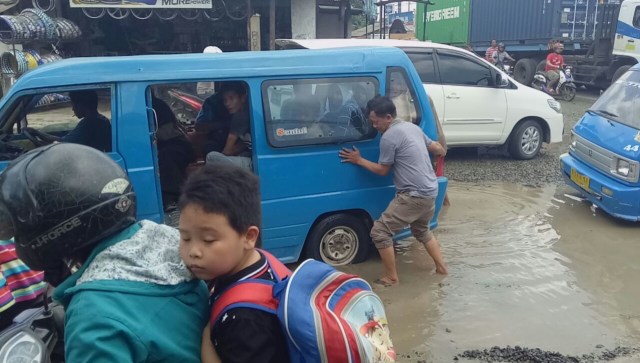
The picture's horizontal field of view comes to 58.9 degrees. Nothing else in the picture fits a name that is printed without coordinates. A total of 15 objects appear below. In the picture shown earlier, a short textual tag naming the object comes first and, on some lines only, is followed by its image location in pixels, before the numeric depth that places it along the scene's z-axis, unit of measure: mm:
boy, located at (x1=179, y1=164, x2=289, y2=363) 1288
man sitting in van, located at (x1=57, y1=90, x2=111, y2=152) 4352
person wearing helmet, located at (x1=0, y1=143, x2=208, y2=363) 1180
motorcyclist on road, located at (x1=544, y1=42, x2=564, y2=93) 16312
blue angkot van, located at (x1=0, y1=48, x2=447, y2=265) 4062
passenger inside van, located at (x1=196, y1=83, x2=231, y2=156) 5465
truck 15969
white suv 8344
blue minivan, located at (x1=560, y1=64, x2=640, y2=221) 6051
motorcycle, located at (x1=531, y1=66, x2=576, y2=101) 16250
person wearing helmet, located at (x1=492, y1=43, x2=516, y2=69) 19125
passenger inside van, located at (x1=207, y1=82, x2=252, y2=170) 4660
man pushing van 4633
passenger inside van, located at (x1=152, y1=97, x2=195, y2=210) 4949
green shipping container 22688
